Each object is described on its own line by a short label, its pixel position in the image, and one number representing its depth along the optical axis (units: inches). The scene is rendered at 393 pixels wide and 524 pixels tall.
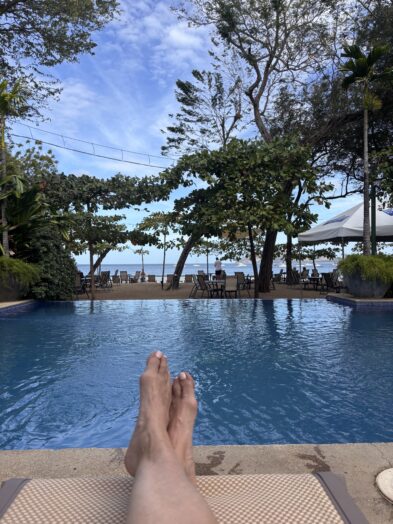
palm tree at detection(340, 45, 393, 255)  389.5
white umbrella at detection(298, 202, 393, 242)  475.5
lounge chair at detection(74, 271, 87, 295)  504.1
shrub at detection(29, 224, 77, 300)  450.9
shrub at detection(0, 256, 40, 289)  392.8
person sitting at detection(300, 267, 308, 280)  659.1
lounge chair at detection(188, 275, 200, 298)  541.6
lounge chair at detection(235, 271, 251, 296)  566.9
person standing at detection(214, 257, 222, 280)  584.7
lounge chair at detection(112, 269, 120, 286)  867.2
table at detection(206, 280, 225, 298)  506.6
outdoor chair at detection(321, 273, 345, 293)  505.4
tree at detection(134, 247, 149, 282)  1108.5
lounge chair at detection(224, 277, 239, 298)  507.5
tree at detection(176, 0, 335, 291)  527.2
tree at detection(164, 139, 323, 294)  460.4
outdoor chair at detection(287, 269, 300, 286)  703.5
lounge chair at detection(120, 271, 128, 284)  914.9
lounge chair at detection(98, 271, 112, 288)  684.0
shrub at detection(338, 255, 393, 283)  392.2
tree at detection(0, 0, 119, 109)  450.9
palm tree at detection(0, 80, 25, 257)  366.5
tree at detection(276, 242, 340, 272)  820.7
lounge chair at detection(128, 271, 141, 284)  959.6
